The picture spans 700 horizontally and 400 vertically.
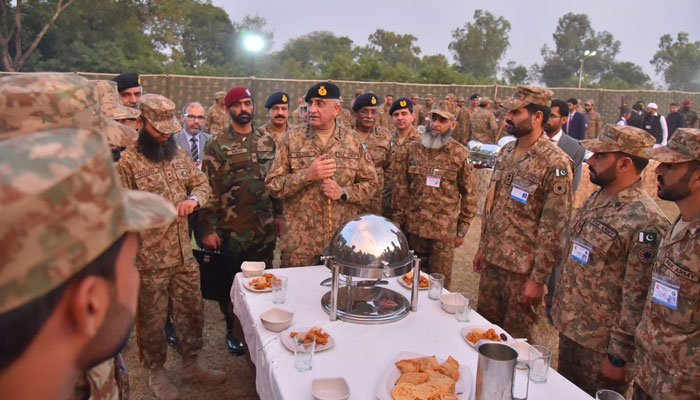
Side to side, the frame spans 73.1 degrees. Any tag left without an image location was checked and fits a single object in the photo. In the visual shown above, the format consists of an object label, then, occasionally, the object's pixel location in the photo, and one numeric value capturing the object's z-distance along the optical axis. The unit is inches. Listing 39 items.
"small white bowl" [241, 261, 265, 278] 126.6
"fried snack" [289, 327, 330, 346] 85.3
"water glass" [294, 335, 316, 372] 80.8
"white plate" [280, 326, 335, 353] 87.3
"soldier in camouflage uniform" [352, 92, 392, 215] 215.2
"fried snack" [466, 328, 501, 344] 91.7
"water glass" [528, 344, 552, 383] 78.8
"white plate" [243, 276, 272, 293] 116.4
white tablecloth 77.7
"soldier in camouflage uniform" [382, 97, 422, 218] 197.9
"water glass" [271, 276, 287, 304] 110.4
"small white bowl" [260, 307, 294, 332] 95.7
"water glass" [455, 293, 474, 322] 102.1
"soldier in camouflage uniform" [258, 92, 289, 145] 226.2
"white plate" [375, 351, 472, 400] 72.5
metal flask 65.0
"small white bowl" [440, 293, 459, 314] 106.0
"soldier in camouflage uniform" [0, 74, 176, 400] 26.1
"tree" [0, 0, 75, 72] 911.0
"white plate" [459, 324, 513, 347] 93.3
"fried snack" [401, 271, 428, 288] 121.9
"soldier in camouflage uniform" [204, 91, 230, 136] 345.1
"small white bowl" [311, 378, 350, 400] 71.2
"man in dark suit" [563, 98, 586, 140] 397.4
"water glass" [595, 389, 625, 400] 69.9
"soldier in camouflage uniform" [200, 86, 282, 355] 165.5
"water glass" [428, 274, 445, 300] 114.3
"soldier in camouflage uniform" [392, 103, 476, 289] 179.2
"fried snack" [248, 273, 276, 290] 117.6
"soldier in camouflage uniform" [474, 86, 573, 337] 127.2
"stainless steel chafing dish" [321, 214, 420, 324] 92.6
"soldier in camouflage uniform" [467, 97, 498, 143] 511.5
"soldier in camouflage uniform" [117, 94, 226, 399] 131.3
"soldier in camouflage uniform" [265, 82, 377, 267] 152.5
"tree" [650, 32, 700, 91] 2506.2
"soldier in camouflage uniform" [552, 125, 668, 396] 97.2
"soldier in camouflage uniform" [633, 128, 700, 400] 82.2
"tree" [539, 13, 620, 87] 2977.4
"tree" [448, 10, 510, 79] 2581.2
